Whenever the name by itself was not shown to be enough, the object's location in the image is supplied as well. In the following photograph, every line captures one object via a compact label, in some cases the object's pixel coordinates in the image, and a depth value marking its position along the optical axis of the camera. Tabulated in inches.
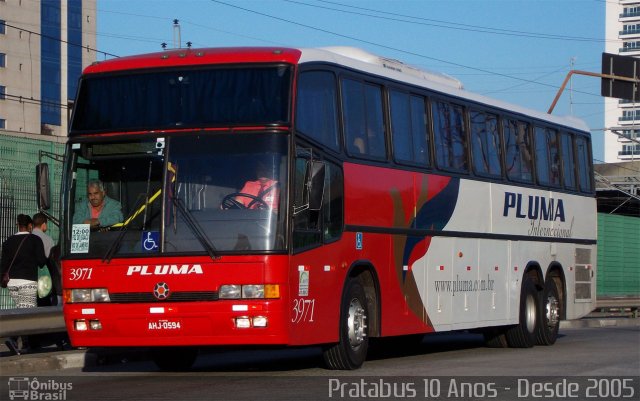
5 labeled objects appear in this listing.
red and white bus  499.2
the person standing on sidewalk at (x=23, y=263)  666.2
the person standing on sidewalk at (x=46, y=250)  684.7
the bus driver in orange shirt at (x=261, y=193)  498.9
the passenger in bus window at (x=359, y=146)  577.7
